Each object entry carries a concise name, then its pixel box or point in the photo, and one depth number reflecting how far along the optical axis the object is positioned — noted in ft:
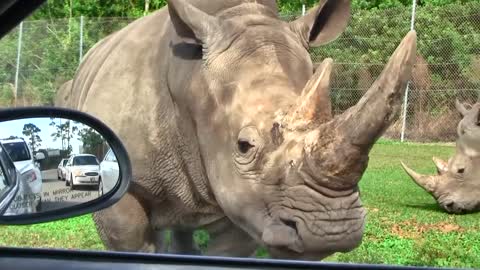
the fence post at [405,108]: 28.42
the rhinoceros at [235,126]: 9.56
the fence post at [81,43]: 34.37
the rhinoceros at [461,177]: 22.29
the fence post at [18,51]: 33.83
